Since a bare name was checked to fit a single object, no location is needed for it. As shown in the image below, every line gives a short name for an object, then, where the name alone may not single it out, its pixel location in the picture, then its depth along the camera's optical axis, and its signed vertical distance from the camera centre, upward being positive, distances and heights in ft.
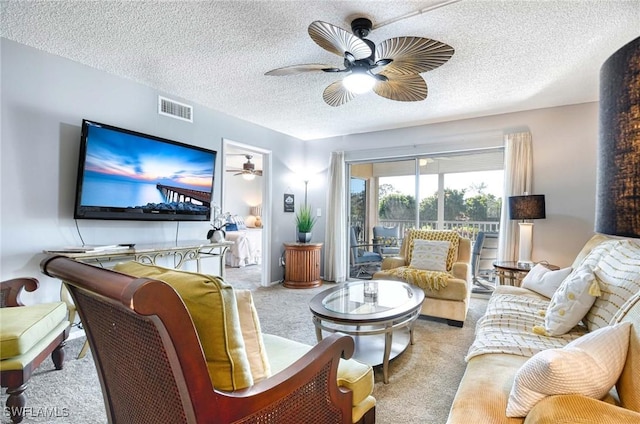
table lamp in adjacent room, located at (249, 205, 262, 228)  30.45 +0.37
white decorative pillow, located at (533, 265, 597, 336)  5.52 -1.58
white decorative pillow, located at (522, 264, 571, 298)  7.84 -1.64
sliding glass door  14.10 +1.22
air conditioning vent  11.02 +3.84
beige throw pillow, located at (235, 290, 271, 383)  3.41 -1.36
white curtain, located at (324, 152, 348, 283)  16.76 -0.28
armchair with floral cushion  9.95 -1.90
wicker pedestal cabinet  15.30 -2.47
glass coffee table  6.61 -2.18
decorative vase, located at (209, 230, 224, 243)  11.44 -0.84
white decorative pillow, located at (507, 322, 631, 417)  2.95 -1.48
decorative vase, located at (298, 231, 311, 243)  15.79 -1.10
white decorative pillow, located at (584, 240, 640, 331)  5.07 -1.07
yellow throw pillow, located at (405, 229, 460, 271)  11.69 -0.82
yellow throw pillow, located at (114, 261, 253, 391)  2.82 -1.02
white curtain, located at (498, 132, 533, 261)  12.39 +1.64
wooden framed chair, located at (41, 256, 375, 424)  2.18 -1.47
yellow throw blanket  10.08 -2.02
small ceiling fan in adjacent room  24.28 +3.53
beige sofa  2.74 -1.86
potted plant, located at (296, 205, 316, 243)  15.83 -0.60
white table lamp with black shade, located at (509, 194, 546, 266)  10.92 +0.15
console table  7.84 -1.11
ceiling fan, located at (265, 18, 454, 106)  5.99 +3.38
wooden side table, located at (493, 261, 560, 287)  10.34 -1.78
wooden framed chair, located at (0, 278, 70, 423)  5.11 -2.27
